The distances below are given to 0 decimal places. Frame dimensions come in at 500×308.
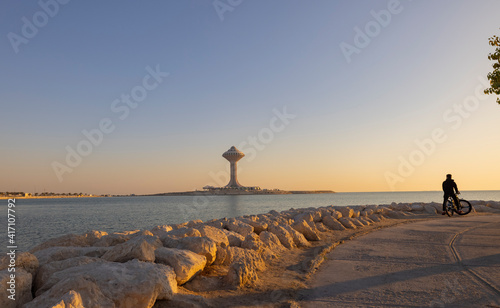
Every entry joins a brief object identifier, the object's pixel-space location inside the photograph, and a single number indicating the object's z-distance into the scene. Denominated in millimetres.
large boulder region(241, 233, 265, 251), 6331
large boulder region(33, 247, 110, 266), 4932
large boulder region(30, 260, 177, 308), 3115
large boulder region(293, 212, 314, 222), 10530
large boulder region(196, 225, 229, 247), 6559
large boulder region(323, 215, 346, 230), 10812
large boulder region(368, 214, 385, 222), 13438
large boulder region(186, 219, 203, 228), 11019
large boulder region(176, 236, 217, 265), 5129
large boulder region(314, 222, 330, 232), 10166
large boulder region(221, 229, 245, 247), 6877
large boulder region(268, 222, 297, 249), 7531
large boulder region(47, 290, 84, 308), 2736
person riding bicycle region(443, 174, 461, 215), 12741
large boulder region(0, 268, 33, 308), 3145
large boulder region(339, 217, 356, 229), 11156
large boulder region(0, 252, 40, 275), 3615
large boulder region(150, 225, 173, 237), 8144
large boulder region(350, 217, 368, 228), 11656
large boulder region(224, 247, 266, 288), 4566
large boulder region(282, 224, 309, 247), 7840
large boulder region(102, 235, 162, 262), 4285
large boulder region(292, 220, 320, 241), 8680
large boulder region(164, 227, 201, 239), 6211
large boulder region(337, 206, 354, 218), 13242
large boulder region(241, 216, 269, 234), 8916
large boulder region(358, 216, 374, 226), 12170
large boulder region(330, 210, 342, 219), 12156
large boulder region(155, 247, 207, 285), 4375
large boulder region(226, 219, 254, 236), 8453
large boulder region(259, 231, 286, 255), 6879
